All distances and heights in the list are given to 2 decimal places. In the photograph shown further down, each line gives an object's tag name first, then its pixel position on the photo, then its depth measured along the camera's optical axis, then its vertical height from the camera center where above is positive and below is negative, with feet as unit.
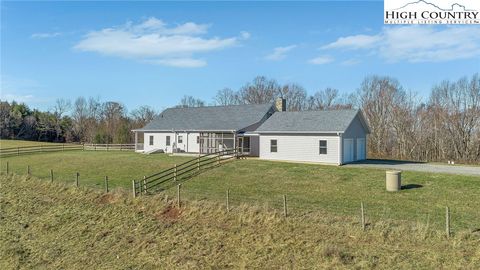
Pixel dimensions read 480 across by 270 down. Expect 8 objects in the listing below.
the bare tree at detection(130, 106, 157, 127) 273.58 +16.84
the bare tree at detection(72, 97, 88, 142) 293.02 +15.00
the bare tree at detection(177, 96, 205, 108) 300.81 +28.11
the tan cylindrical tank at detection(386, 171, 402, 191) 61.98 -6.96
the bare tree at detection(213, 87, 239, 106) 261.44 +27.63
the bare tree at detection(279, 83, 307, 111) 238.68 +26.61
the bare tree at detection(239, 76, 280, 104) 243.19 +29.35
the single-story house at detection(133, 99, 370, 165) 96.27 +1.56
